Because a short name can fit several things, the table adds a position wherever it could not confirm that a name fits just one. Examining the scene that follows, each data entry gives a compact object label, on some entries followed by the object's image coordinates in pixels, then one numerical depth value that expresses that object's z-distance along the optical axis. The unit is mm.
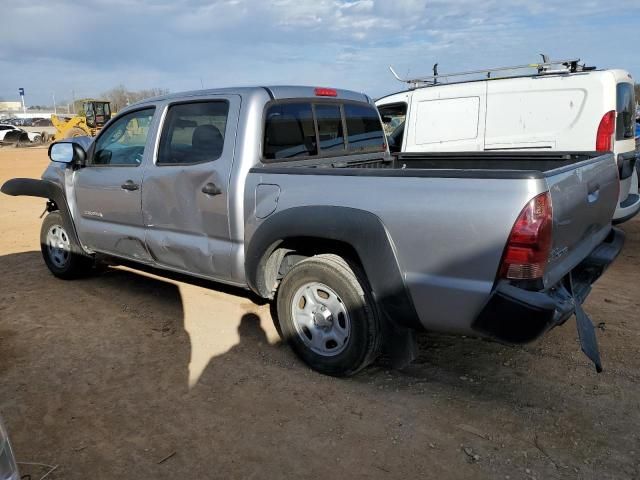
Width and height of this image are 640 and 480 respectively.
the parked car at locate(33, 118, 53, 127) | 61997
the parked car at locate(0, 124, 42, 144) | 35625
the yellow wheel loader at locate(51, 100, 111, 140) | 27891
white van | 5977
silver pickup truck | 2641
